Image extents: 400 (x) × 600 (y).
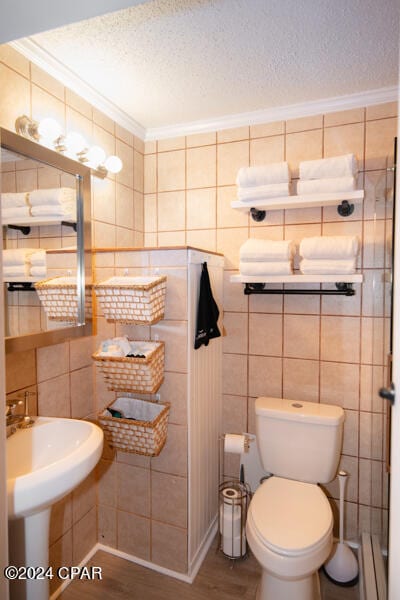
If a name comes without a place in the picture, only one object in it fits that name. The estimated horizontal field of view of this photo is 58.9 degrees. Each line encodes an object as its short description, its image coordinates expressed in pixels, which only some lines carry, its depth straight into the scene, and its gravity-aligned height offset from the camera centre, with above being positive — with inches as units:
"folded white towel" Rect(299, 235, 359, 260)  68.4 +7.0
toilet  55.1 -40.2
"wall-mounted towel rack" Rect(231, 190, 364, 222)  69.2 +16.7
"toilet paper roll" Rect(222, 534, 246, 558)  74.7 -55.8
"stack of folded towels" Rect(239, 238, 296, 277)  72.6 +5.2
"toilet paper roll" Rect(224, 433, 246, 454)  78.5 -36.0
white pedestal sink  39.6 -24.7
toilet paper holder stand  74.8 -52.0
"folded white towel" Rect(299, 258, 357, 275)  68.7 +3.1
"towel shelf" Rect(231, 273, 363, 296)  69.5 +0.1
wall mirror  52.1 +6.3
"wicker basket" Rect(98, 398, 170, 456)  64.9 -27.4
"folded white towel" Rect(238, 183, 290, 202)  73.4 +19.1
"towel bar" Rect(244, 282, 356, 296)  75.0 -1.8
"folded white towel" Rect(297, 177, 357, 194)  68.3 +19.2
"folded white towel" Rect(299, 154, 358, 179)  68.1 +22.5
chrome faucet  52.9 -20.8
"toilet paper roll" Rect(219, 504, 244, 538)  74.8 -50.6
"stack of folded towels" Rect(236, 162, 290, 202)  73.1 +21.2
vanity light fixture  57.5 +24.9
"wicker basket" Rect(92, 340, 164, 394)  63.1 -16.0
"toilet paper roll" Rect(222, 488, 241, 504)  75.7 -46.3
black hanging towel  70.7 -6.2
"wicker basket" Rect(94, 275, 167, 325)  60.7 -3.0
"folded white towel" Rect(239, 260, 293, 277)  72.7 +3.0
